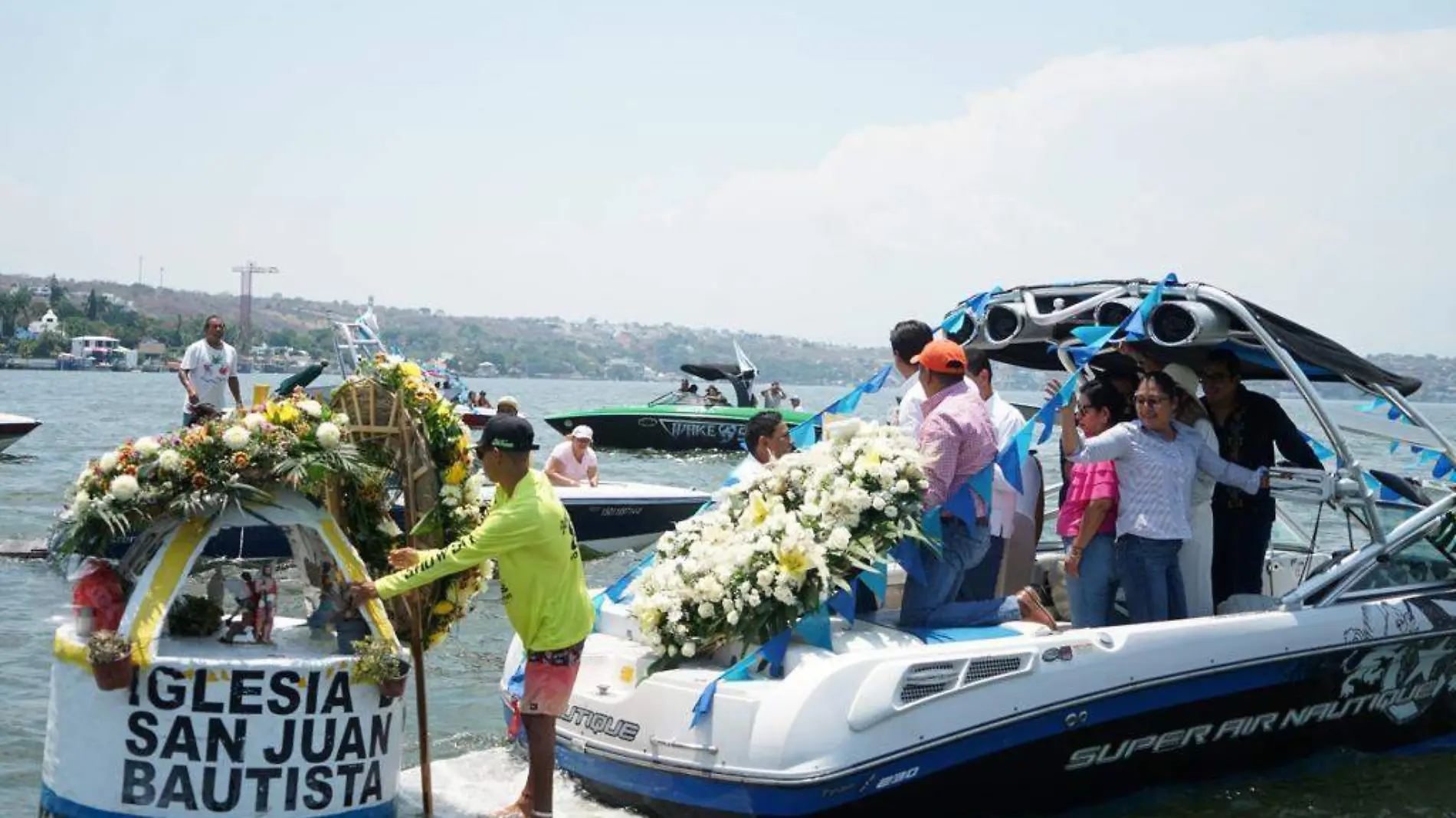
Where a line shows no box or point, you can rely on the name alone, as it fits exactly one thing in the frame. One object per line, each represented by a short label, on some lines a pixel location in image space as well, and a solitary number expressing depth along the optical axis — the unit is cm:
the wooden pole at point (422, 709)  707
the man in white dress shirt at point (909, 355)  869
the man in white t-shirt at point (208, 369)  1402
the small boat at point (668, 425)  3838
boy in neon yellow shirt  652
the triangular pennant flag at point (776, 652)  723
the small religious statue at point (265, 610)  667
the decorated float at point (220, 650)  592
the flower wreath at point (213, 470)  613
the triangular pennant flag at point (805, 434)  1006
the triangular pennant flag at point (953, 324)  981
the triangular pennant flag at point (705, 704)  704
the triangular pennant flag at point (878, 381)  1018
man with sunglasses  929
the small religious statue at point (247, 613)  664
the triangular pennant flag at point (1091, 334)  886
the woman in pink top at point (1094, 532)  855
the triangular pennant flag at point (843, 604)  770
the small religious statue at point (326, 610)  671
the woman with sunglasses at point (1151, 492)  839
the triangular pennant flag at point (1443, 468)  1055
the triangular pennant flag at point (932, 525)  778
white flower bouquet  739
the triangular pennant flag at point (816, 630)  740
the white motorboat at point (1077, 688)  692
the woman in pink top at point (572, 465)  1766
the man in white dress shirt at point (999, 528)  862
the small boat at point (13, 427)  2797
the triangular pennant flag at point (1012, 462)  825
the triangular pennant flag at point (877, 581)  787
